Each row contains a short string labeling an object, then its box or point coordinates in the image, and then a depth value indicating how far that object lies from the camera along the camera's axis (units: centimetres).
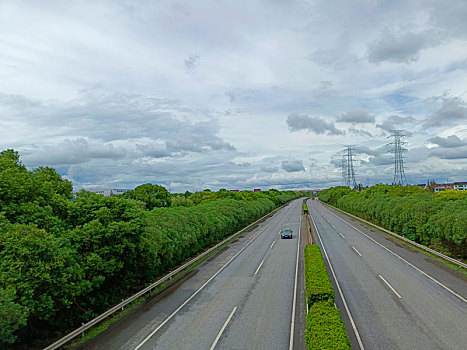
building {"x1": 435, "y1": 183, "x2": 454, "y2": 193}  18382
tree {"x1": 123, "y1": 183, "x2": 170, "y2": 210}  5871
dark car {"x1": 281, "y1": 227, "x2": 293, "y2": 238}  4176
